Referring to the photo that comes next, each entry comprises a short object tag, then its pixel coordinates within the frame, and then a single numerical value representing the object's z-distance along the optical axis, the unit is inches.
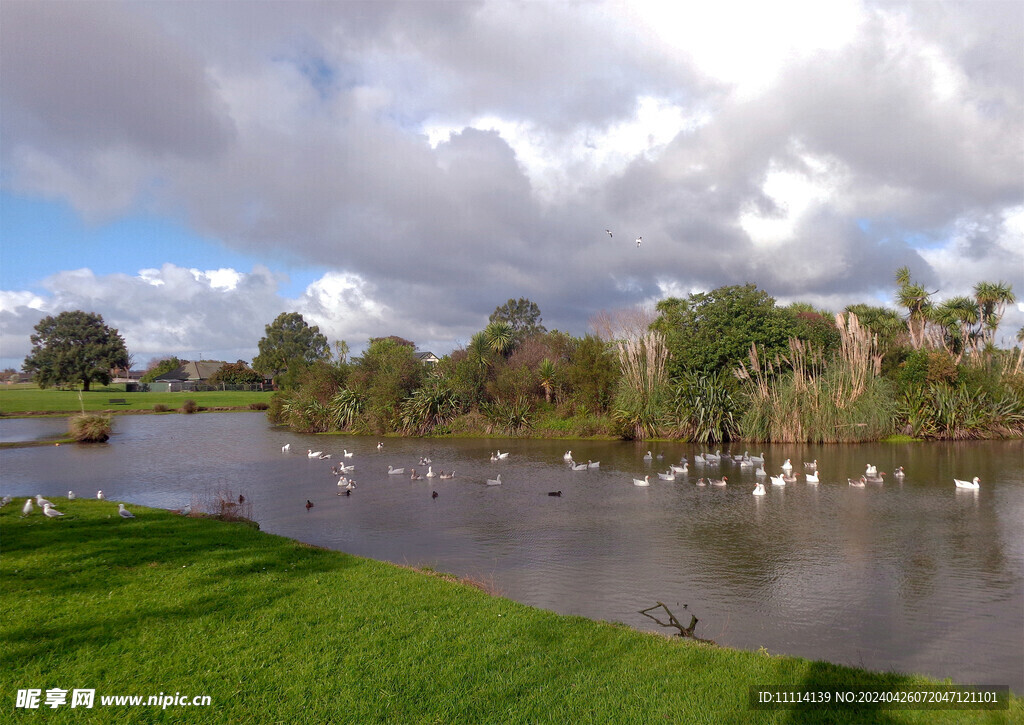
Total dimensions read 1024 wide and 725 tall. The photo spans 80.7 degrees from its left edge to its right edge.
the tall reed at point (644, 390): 1201.4
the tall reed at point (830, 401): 1083.9
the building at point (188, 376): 3718.0
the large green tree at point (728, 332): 1189.7
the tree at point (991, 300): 1371.8
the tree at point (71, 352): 3120.1
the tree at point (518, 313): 3080.7
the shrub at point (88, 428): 1304.1
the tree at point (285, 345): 3860.7
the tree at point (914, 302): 1380.4
